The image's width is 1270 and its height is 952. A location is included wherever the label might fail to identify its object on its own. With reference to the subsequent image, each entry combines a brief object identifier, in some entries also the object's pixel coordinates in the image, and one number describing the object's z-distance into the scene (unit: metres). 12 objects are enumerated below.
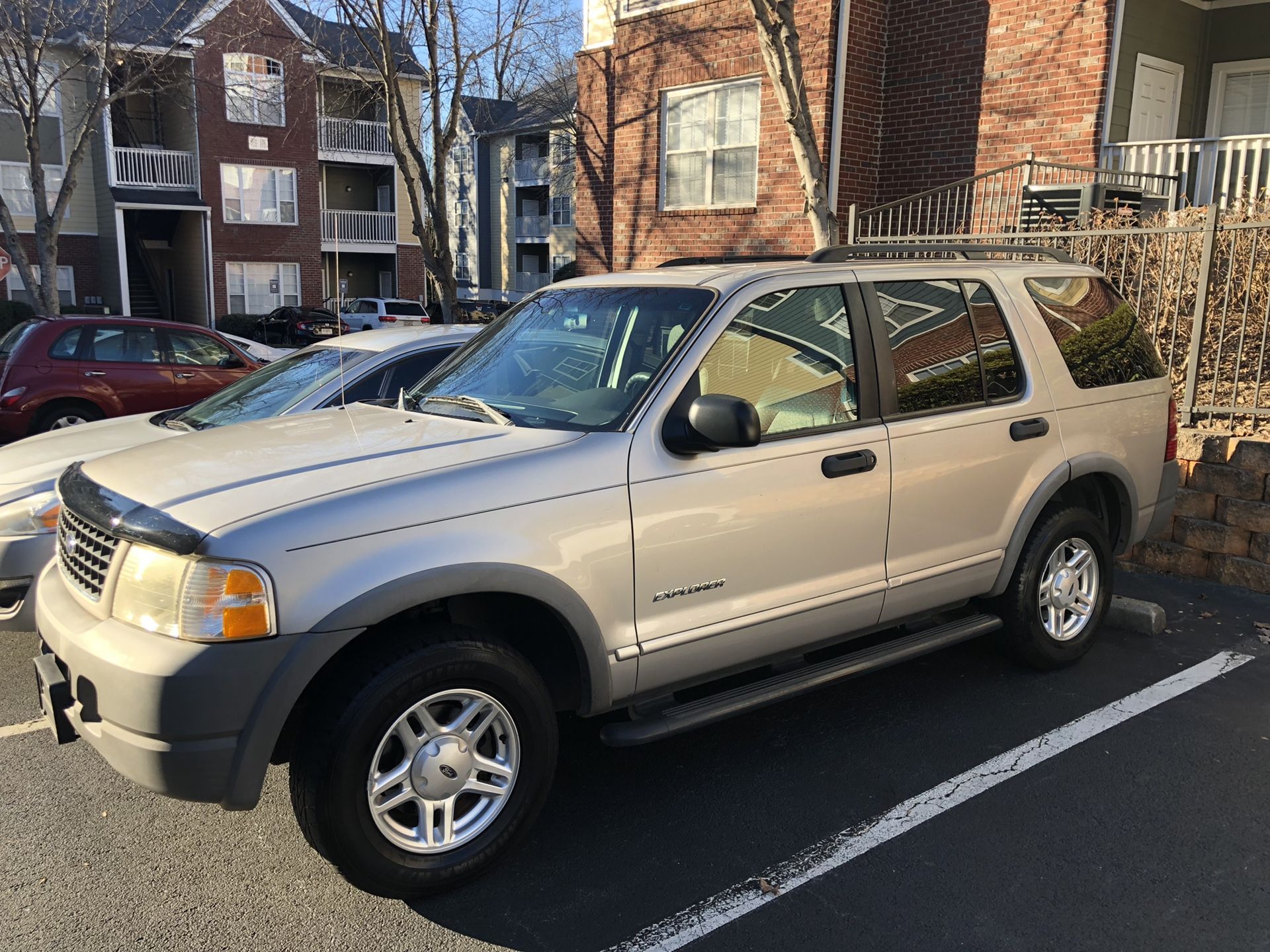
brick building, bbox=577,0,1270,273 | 11.70
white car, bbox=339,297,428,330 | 30.12
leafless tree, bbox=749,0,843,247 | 9.28
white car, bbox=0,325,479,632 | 4.67
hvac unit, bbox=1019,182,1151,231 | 10.27
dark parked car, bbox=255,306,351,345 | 28.78
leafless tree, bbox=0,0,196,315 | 14.74
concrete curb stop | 5.67
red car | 9.79
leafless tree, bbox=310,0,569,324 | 14.20
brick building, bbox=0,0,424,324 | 30.52
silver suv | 2.90
